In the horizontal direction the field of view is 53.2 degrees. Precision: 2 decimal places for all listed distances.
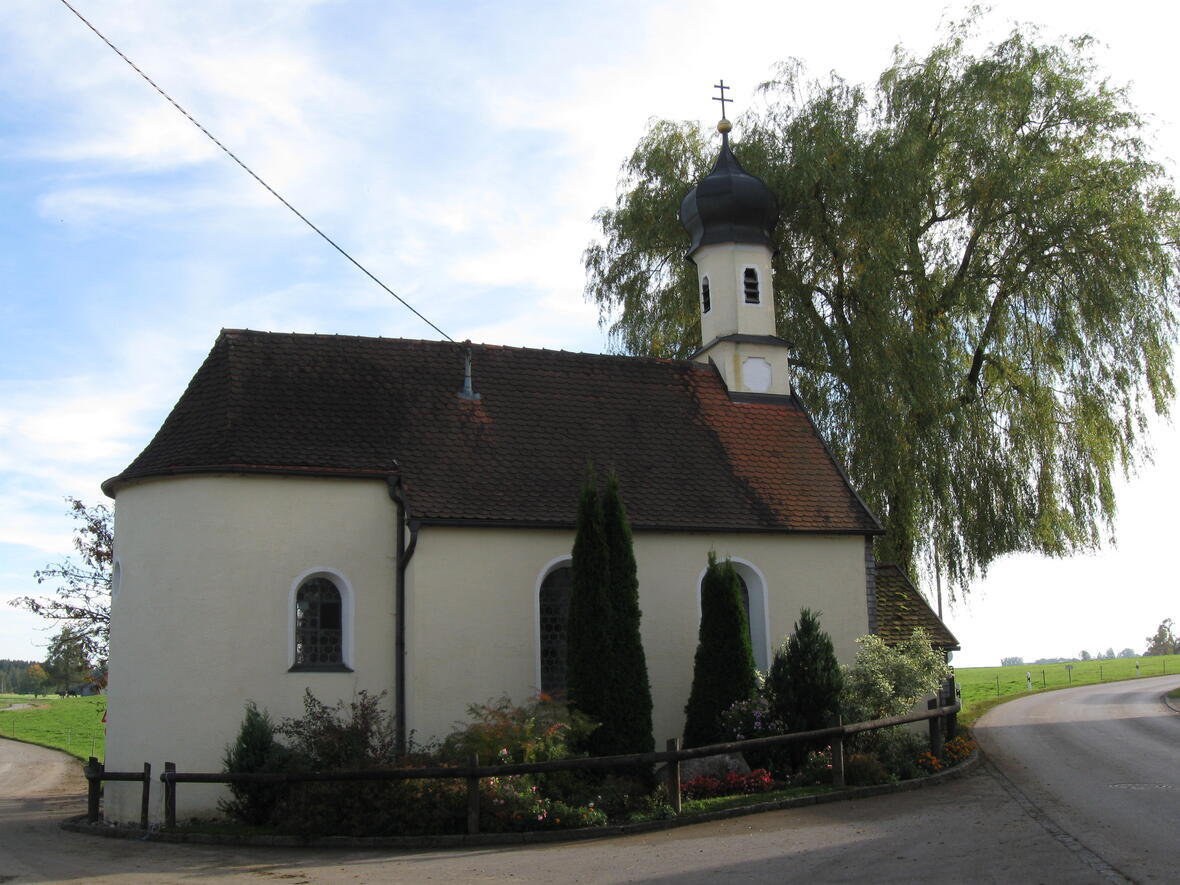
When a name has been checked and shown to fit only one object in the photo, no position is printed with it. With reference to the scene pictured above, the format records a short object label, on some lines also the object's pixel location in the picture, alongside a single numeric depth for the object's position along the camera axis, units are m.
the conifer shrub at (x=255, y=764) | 14.81
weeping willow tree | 23.47
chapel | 17.00
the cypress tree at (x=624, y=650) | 16.19
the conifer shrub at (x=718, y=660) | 17.27
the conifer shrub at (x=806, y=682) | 16.45
